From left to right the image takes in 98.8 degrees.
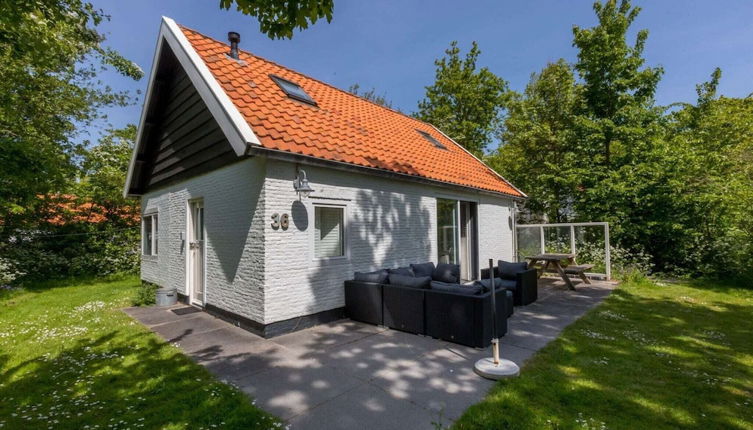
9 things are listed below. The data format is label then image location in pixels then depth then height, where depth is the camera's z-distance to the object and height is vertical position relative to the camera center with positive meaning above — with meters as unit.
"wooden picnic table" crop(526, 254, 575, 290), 9.04 -1.22
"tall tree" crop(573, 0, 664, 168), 13.23 +5.92
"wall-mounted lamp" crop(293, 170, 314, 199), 5.58 +0.69
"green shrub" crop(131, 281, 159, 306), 7.92 -1.74
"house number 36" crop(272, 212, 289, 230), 5.48 +0.06
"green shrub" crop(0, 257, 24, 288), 10.89 -1.54
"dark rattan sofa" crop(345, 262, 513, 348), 4.75 -1.43
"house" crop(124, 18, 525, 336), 5.58 +0.73
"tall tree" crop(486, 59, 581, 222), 14.88 +3.88
